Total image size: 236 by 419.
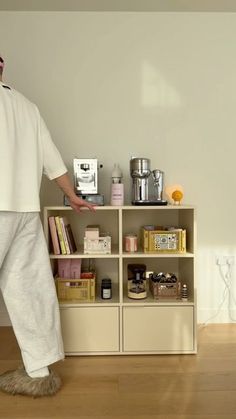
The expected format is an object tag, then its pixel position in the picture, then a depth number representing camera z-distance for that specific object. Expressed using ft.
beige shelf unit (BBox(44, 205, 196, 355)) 7.26
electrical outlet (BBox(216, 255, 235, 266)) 8.84
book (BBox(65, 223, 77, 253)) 7.39
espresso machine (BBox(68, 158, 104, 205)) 7.73
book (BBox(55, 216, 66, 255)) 7.32
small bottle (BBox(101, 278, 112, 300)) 7.53
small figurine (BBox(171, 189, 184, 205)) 7.72
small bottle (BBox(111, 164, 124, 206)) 7.73
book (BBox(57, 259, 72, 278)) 7.68
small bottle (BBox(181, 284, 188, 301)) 7.53
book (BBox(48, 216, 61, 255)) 7.30
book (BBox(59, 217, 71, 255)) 7.31
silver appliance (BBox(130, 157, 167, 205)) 7.81
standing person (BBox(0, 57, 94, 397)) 5.55
